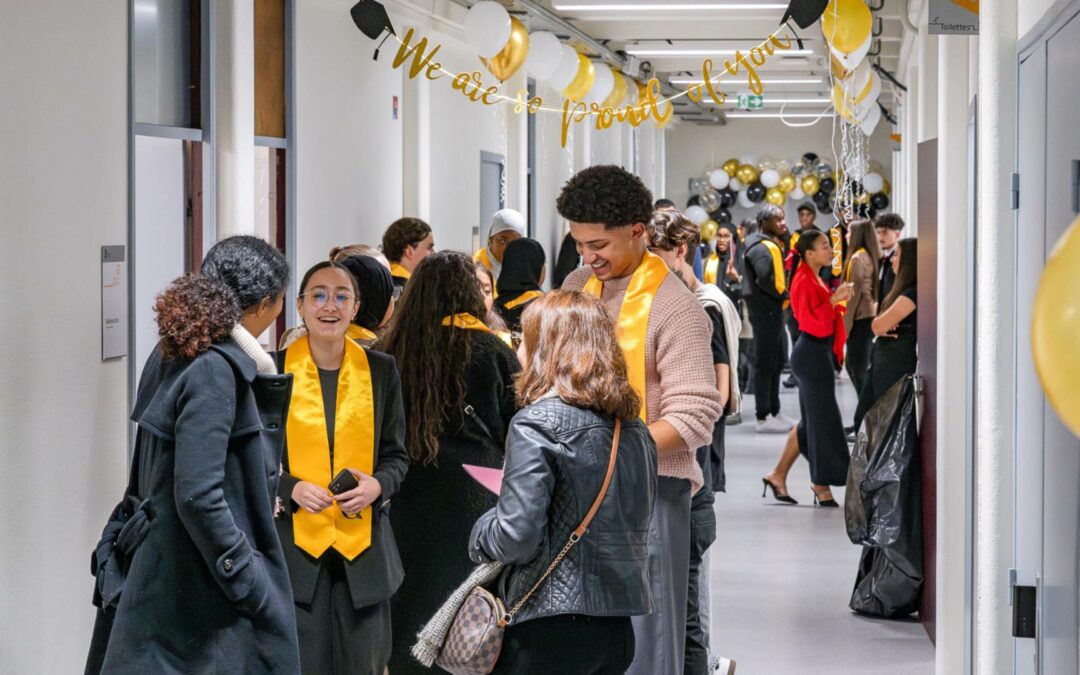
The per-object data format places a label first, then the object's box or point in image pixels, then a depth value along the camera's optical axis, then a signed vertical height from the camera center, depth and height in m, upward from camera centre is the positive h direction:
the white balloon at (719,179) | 23.16 +1.90
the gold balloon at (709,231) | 21.23 +0.95
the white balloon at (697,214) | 21.84 +1.25
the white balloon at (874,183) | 21.36 +1.69
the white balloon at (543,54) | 9.13 +1.57
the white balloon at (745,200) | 23.20 +1.56
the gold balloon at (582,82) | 10.10 +1.55
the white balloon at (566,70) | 9.66 +1.56
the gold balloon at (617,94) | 12.16 +1.74
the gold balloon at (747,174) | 22.92 +1.96
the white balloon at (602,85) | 11.29 +1.70
